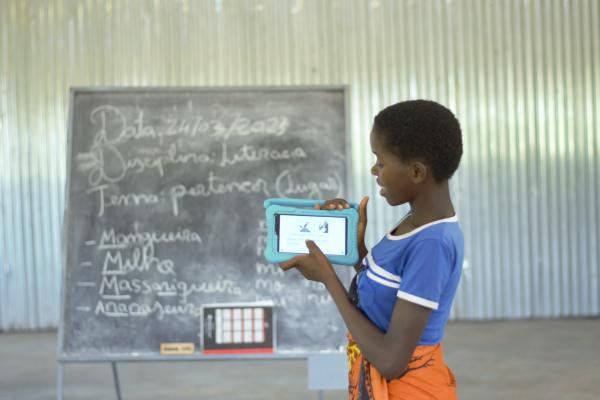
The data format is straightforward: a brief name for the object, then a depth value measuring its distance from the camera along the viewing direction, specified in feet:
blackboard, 10.85
